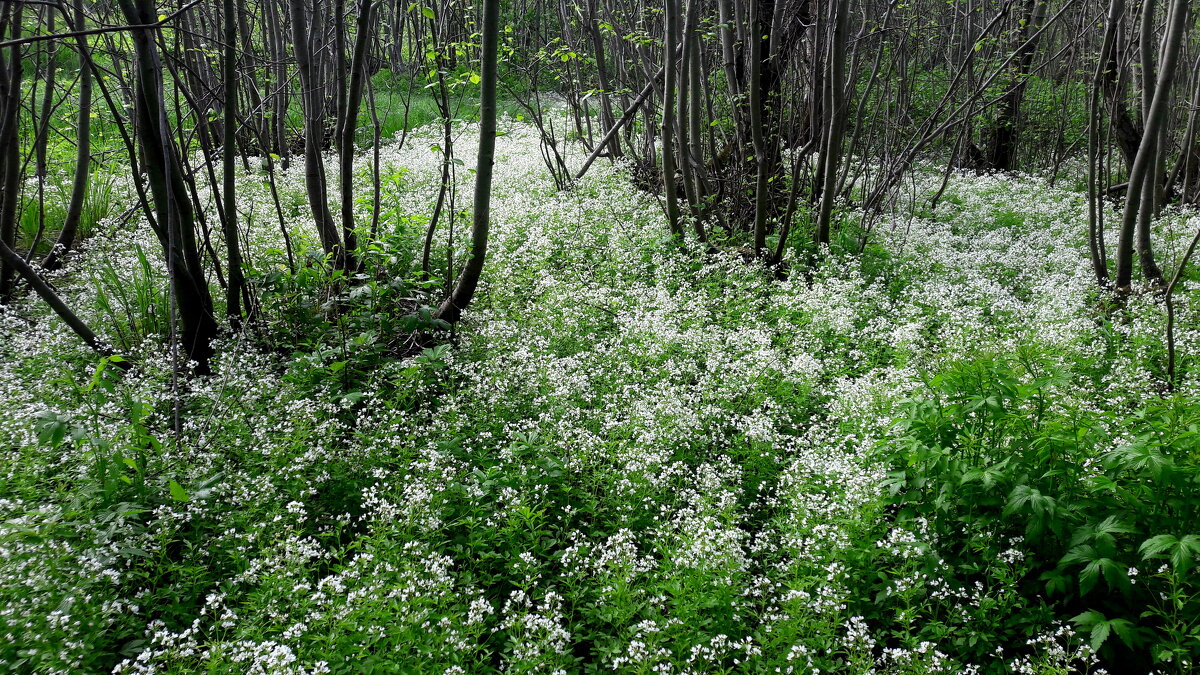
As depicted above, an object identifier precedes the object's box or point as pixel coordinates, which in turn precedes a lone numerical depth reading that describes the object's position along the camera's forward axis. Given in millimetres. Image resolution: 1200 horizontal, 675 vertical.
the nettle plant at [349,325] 5059
